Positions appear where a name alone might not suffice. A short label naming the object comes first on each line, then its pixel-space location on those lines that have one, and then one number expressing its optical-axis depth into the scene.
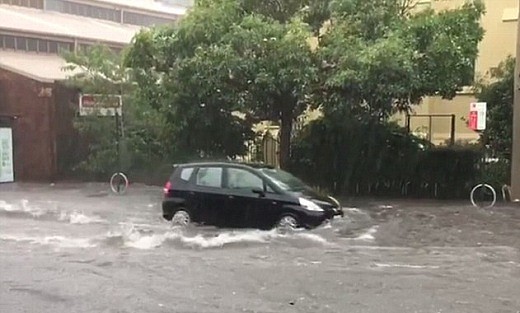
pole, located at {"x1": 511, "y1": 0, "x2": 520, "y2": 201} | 19.98
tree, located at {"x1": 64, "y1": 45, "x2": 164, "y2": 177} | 26.58
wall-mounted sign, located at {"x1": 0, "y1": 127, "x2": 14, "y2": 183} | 30.49
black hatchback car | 14.20
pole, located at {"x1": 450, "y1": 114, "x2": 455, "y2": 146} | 22.54
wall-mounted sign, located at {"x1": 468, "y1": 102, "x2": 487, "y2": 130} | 19.83
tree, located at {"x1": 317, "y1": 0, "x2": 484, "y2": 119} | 18.11
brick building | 30.77
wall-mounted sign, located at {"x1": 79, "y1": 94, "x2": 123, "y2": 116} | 27.18
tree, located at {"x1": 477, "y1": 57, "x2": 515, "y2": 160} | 20.98
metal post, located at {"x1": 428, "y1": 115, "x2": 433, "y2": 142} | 23.70
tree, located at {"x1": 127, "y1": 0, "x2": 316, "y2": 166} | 18.61
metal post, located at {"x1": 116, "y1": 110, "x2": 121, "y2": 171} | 27.38
